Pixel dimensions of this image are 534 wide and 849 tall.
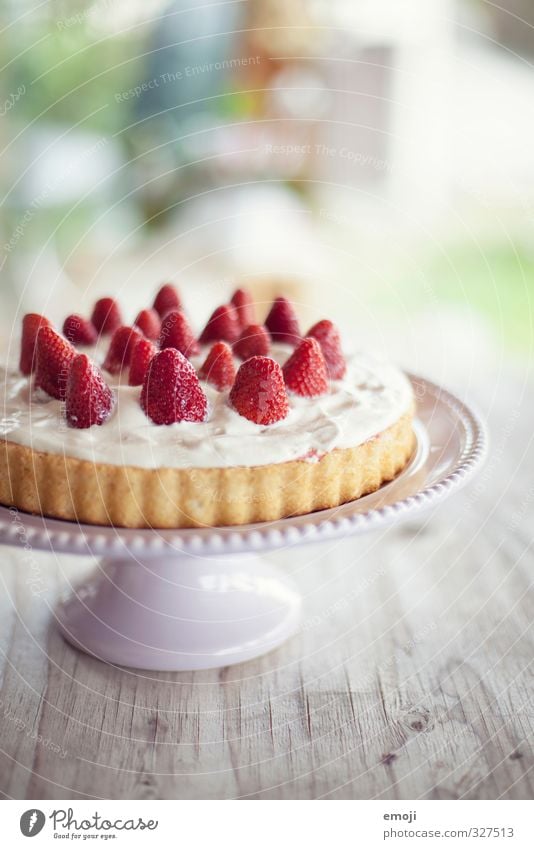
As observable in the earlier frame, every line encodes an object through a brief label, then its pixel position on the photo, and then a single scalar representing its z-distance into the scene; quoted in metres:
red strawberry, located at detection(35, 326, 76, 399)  0.74
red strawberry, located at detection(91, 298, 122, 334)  0.85
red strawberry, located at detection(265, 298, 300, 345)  0.85
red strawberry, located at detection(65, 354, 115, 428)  0.70
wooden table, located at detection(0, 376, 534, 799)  0.66
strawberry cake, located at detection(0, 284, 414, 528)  0.69
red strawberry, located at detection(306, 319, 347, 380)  0.79
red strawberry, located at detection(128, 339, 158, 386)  0.75
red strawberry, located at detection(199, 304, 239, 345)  0.83
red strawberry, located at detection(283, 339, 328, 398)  0.75
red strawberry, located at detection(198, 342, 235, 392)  0.75
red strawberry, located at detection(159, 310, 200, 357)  0.79
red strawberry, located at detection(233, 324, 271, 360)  0.80
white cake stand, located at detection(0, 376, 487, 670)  0.68
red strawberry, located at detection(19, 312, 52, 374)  0.77
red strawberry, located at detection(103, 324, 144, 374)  0.78
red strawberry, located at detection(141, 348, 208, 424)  0.70
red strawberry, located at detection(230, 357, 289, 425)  0.71
